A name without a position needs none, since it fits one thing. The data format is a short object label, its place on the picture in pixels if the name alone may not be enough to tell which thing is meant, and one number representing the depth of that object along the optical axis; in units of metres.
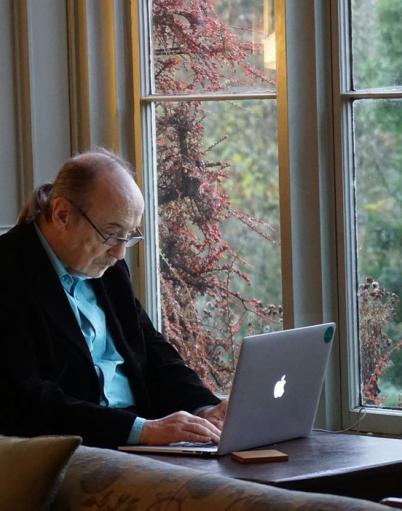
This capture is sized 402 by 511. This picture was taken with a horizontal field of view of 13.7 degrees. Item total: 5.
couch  2.60
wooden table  3.66
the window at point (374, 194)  5.31
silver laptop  3.95
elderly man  4.34
